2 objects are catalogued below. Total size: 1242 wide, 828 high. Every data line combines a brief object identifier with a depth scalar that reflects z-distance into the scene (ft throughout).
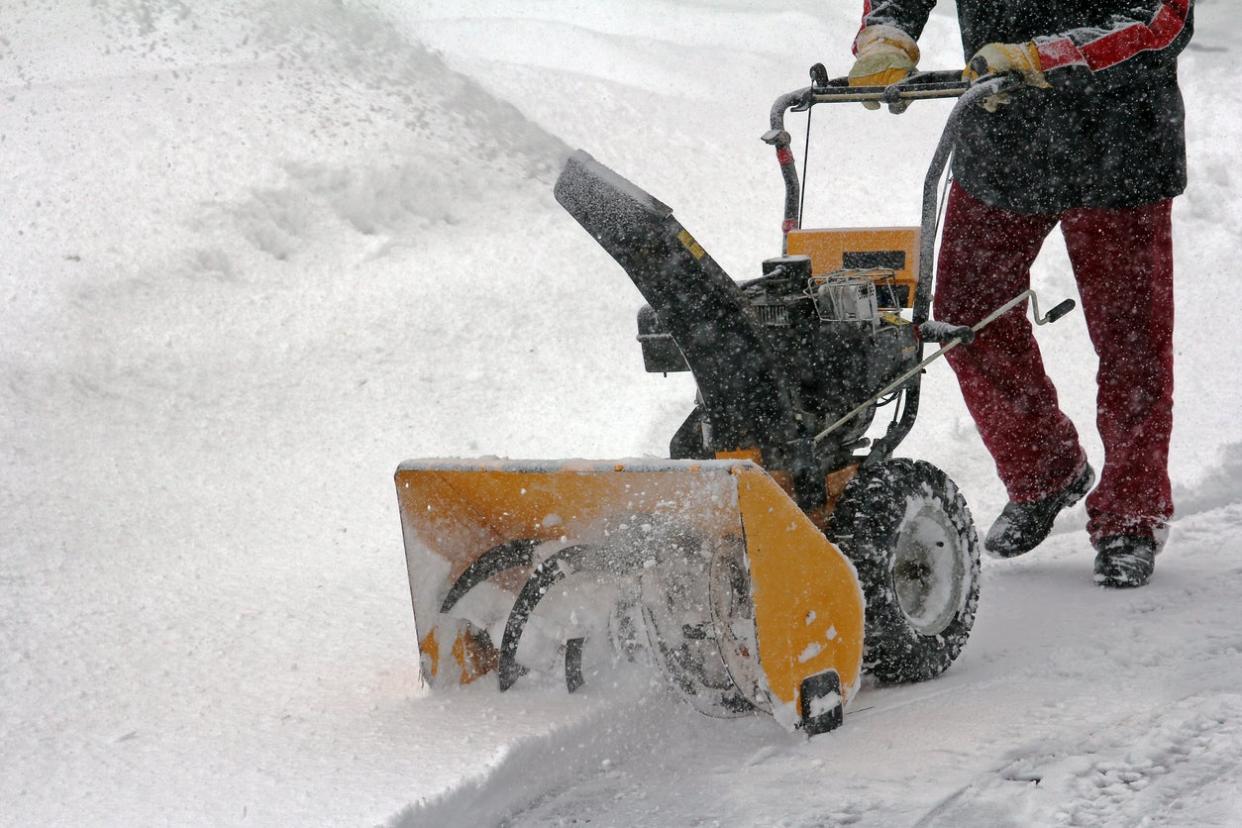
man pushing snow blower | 23.04
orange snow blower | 16.15
